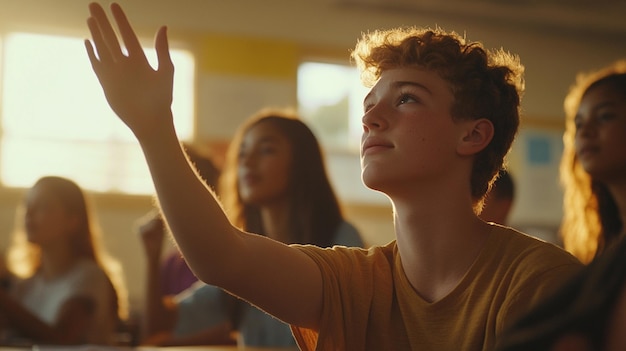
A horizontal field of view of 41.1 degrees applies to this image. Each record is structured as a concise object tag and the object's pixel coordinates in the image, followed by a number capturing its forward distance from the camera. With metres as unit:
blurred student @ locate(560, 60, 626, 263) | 2.14
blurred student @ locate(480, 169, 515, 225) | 2.81
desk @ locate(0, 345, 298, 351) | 1.77
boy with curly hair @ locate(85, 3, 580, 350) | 1.09
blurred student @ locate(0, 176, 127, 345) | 2.70
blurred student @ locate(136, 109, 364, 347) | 2.36
